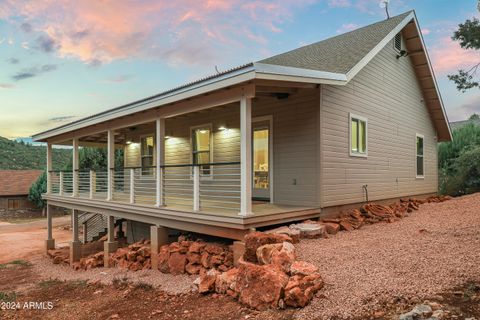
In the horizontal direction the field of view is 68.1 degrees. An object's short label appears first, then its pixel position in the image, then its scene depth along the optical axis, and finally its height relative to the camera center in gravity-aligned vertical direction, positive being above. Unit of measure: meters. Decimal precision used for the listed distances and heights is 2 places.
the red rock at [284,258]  4.80 -1.30
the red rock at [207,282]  5.52 -1.85
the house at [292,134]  7.16 +0.91
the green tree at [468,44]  11.21 +3.91
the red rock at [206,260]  6.72 -1.83
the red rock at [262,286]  4.36 -1.54
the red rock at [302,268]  4.55 -1.35
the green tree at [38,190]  31.20 -2.20
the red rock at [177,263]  7.18 -2.00
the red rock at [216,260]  6.66 -1.79
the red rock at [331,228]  7.45 -1.32
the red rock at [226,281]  5.23 -1.75
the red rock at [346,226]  7.81 -1.35
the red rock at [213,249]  6.94 -1.65
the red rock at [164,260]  7.53 -2.04
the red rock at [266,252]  5.16 -1.29
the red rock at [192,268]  6.85 -2.02
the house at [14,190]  31.68 -2.26
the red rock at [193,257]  7.04 -1.85
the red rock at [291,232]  6.41 -1.23
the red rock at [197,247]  7.18 -1.67
